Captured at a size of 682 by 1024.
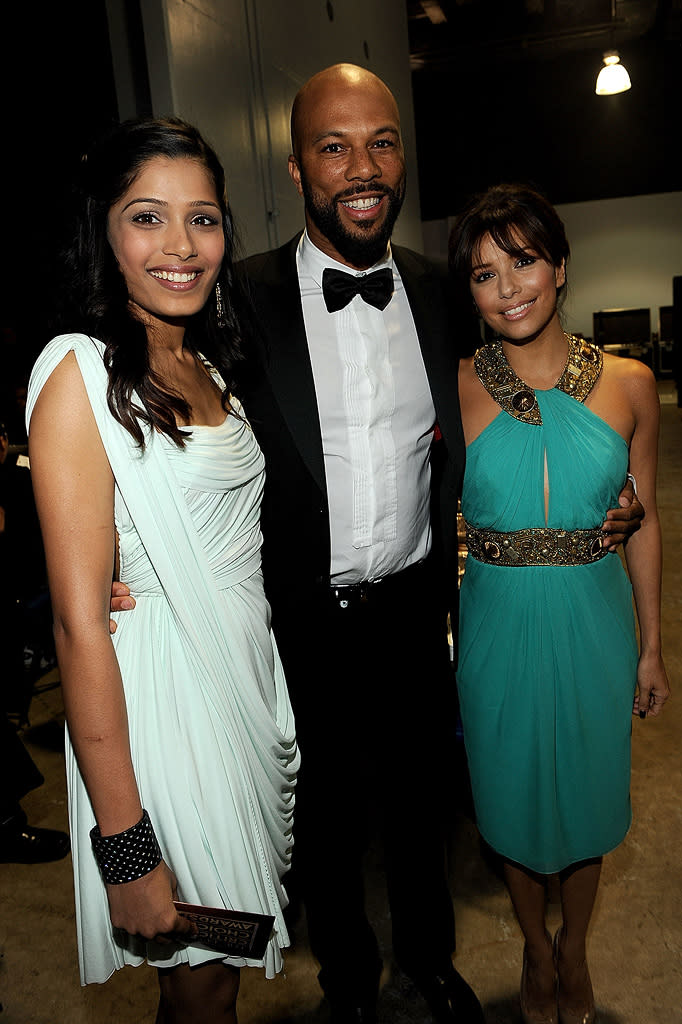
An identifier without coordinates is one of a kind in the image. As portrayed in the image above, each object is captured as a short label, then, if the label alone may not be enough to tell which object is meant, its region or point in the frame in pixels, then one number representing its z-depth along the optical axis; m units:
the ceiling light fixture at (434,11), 9.72
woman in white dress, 1.19
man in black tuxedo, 1.82
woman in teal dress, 1.72
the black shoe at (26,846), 2.68
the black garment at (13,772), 2.67
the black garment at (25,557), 3.44
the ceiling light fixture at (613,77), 9.68
